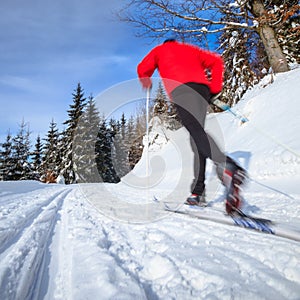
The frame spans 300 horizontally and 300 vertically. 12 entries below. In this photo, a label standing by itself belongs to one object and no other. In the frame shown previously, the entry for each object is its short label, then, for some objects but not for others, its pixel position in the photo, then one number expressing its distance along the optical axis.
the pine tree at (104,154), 17.89
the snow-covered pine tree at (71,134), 20.69
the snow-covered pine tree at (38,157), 28.42
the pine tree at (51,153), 24.23
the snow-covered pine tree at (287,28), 6.01
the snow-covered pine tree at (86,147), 18.52
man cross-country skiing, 1.92
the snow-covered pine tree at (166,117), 10.59
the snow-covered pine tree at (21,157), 23.19
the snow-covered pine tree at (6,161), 22.59
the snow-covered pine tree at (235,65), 7.61
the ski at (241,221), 1.09
